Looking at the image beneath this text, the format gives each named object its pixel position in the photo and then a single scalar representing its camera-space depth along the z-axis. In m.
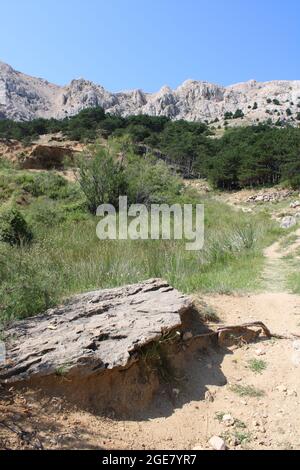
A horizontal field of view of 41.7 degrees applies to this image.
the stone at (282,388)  3.21
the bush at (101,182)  16.22
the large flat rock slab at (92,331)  2.90
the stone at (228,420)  2.88
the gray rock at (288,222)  13.38
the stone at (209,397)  3.18
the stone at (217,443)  2.60
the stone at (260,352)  3.81
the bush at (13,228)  9.68
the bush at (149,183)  17.12
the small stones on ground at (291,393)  3.14
